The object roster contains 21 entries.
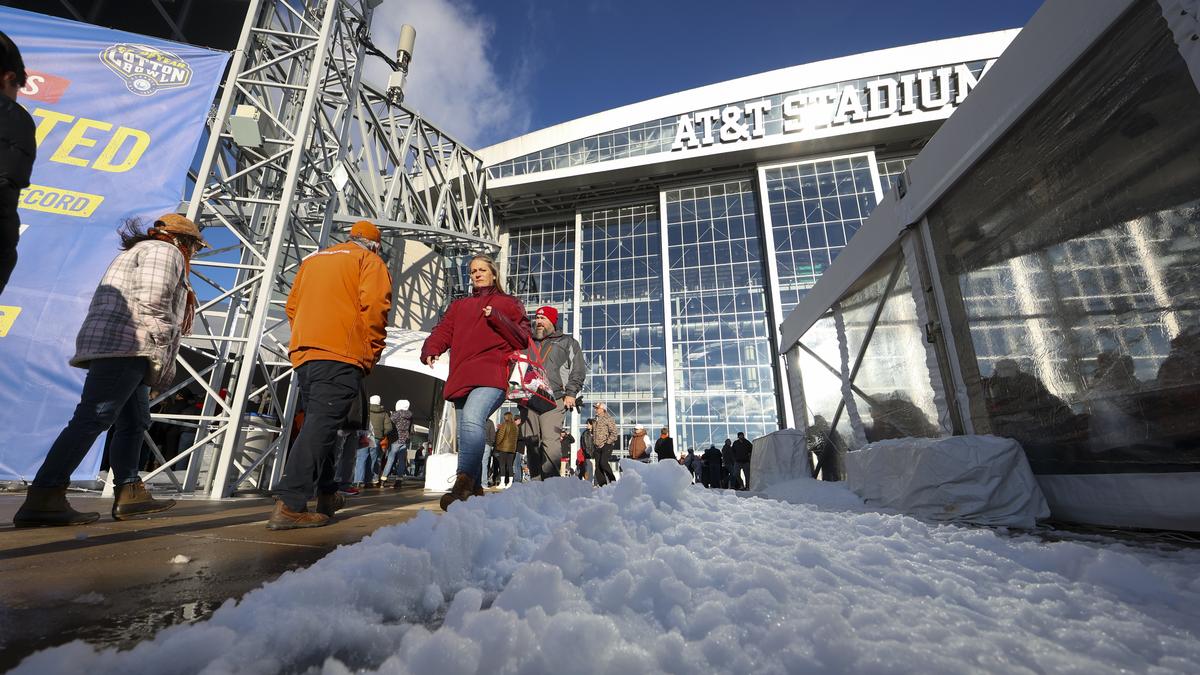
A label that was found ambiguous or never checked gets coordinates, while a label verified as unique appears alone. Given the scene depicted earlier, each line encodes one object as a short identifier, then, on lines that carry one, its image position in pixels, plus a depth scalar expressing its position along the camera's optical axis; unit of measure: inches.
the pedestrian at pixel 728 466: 518.0
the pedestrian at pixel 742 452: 468.8
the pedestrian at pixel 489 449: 343.8
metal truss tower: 194.4
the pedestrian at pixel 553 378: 153.6
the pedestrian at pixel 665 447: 429.7
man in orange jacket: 89.7
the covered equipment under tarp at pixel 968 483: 100.0
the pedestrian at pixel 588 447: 335.7
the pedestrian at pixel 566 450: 531.8
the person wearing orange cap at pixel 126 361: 86.0
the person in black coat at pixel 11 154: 55.0
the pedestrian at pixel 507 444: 333.4
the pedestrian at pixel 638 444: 376.2
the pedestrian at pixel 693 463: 571.7
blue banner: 174.1
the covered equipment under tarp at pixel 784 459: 242.4
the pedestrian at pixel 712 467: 530.6
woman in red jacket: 106.3
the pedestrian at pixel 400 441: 353.1
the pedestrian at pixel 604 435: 312.2
